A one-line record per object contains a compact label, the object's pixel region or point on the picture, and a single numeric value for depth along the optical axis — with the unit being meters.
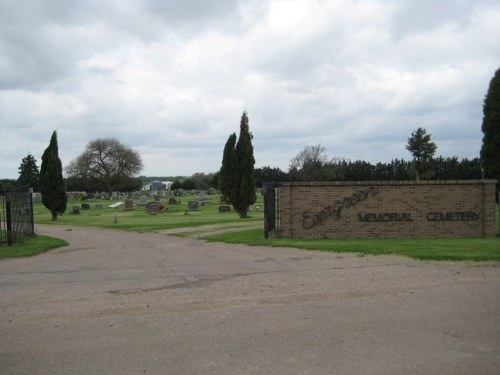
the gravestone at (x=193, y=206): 40.75
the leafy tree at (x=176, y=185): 117.68
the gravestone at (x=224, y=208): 37.47
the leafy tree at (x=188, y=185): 114.89
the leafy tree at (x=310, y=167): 66.31
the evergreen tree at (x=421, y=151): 66.31
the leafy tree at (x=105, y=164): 81.00
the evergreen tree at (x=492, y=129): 23.61
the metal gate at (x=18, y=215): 14.99
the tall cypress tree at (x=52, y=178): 32.53
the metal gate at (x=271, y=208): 16.52
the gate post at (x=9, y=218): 14.83
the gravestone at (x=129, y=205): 45.00
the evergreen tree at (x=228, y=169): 30.05
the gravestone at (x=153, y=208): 37.50
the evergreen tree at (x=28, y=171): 94.56
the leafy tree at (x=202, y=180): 108.56
